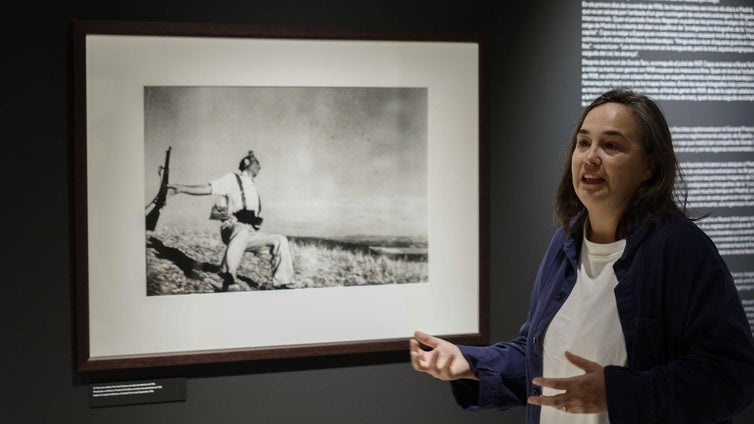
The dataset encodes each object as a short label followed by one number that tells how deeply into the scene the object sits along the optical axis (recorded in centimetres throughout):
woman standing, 171
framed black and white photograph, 273
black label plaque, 279
